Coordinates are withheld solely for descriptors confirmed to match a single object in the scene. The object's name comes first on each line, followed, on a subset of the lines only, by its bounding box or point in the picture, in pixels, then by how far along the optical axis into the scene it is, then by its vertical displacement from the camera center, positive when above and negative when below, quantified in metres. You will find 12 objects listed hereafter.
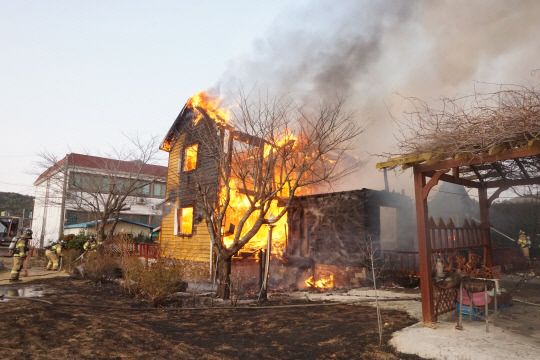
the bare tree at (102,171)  17.83 +4.70
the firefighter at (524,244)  15.37 -0.38
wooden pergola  5.36 +1.29
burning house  11.64 +0.88
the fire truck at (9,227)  29.45 +0.81
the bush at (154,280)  8.80 -1.19
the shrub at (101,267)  12.58 -1.16
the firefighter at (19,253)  12.52 -0.63
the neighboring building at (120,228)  26.66 +0.72
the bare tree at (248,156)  10.19 +2.84
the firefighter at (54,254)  16.89 -0.89
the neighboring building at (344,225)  13.17 +0.47
